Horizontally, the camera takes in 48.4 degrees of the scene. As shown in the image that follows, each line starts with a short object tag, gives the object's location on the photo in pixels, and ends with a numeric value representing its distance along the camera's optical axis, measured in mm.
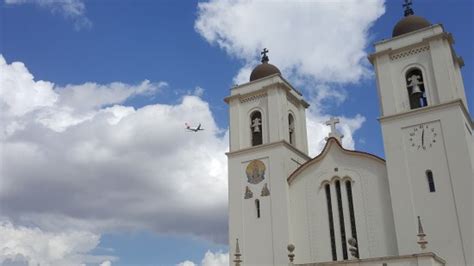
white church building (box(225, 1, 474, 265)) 21391
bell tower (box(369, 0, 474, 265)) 21078
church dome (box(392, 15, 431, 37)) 25359
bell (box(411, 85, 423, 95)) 23922
